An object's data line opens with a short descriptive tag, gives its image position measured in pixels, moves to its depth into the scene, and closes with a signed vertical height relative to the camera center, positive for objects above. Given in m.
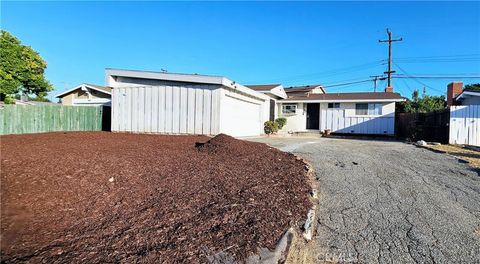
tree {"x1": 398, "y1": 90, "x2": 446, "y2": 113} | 19.98 +1.81
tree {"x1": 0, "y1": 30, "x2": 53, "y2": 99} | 29.67 +5.93
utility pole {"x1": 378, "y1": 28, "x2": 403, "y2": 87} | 29.95 +7.84
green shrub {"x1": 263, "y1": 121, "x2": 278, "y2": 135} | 19.23 +0.05
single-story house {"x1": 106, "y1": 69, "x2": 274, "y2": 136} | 12.73 +1.09
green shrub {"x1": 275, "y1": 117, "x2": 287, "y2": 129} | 21.03 +0.44
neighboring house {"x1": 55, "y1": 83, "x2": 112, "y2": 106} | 20.42 +2.37
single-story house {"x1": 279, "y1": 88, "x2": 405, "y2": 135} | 19.62 +1.22
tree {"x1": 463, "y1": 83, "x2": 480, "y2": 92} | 34.06 +5.52
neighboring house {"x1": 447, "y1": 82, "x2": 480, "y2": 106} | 16.83 +2.21
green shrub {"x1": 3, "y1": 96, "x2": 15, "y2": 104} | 24.49 +1.99
